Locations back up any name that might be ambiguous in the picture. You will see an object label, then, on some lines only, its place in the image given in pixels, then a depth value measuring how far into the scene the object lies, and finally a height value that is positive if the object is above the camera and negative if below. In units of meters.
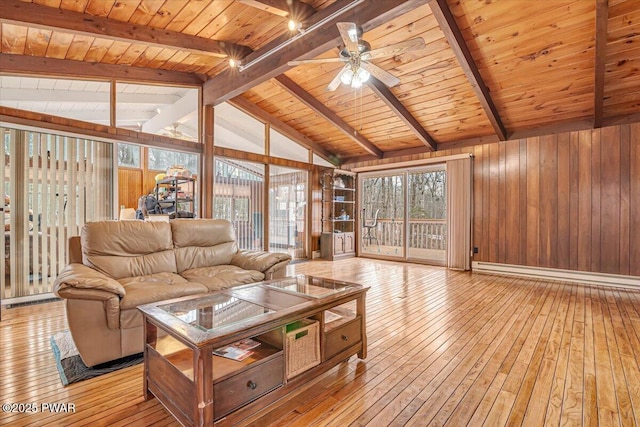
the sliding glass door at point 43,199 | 3.42 +0.18
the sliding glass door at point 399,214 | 7.23 -0.01
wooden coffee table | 1.35 -0.73
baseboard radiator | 4.40 -0.96
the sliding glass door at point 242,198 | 5.30 +0.29
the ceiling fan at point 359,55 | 2.53 +1.42
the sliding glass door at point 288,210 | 6.27 +0.08
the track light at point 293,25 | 3.19 +1.98
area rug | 1.96 -1.02
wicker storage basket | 1.63 -0.73
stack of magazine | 1.63 -0.75
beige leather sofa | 2.01 -0.49
